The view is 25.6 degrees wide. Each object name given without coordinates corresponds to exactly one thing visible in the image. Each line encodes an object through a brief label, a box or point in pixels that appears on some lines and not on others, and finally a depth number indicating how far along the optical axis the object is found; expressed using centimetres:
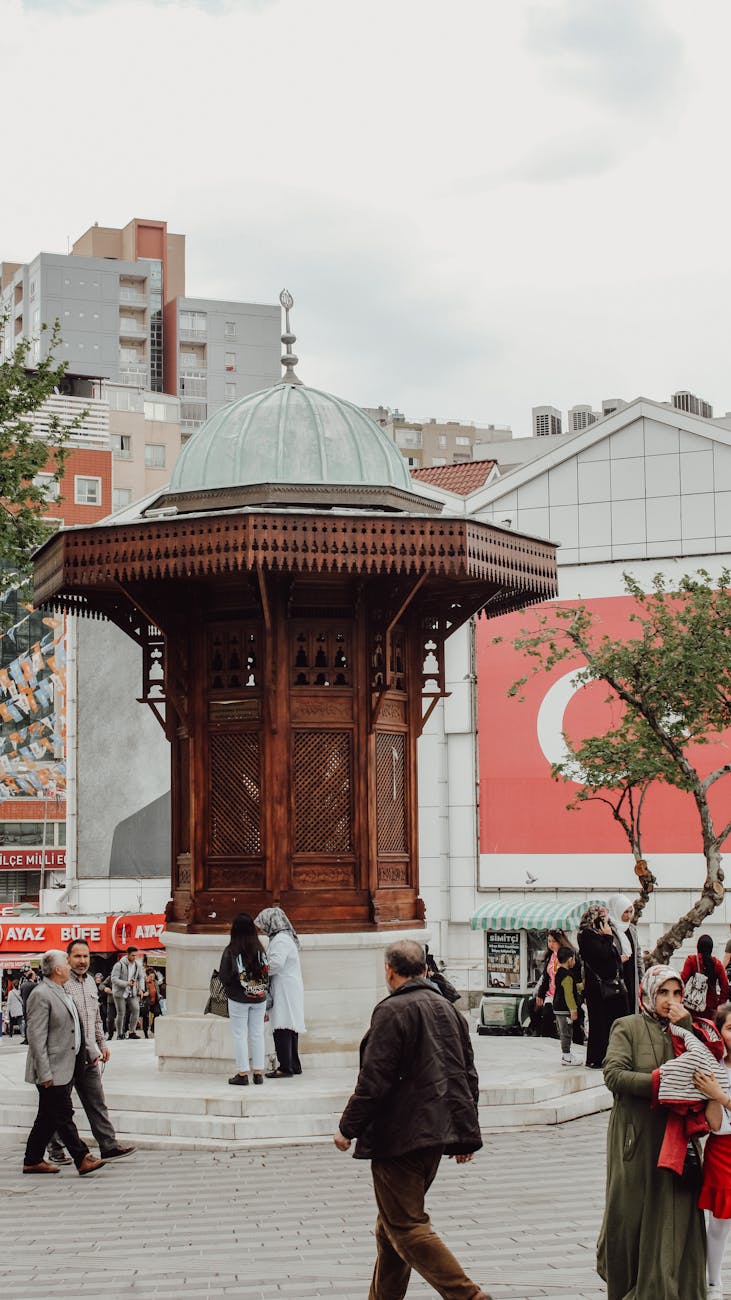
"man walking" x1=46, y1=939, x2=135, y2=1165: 1116
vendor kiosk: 2773
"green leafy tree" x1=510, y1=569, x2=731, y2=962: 2138
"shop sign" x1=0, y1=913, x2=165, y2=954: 3816
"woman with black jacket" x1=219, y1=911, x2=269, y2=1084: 1316
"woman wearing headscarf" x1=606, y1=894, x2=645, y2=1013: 1541
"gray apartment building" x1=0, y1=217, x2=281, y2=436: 9462
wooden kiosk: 1451
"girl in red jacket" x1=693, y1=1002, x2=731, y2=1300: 643
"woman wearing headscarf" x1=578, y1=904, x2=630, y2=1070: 1474
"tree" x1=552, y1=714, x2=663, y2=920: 2319
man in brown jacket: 669
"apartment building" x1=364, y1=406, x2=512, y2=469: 10182
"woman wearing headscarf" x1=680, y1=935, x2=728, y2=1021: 1509
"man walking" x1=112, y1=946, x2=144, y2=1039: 2248
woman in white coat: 1374
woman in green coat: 649
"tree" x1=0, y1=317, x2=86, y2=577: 2289
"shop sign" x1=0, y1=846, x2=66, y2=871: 6631
